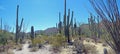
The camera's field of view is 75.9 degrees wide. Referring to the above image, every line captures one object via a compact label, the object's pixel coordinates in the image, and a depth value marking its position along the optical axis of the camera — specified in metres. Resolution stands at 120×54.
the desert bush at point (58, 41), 6.84
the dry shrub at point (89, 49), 6.01
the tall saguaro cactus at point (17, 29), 9.65
